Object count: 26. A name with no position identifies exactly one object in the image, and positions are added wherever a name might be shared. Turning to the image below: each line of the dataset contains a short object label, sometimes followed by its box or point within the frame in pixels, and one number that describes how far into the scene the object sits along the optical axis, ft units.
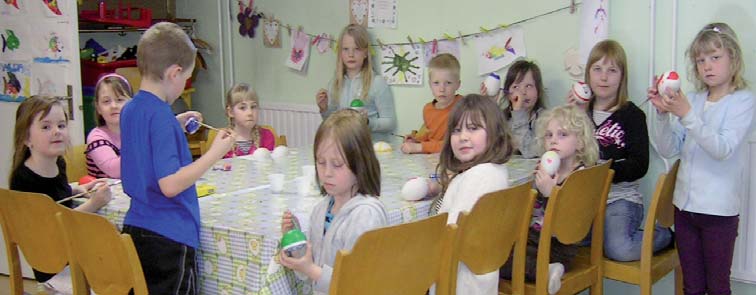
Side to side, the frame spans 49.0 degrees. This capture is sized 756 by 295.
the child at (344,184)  6.21
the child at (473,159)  7.25
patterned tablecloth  6.40
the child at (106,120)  9.57
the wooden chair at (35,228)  7.00
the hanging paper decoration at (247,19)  14.56
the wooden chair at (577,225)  7.79
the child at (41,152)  8.13
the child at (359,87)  12.39
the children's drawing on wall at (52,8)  12.34
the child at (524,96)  10.69
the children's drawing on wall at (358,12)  13.01
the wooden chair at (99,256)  6.15
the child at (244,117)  11.32
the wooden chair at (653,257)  8.34
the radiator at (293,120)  14.08
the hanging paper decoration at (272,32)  14.32
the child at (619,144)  9.02
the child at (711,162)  8.46
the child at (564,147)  8.79
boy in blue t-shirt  6.55
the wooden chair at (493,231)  6.52
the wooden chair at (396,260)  5.41
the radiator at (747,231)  9.56
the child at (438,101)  10.93
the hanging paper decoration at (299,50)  13.96
